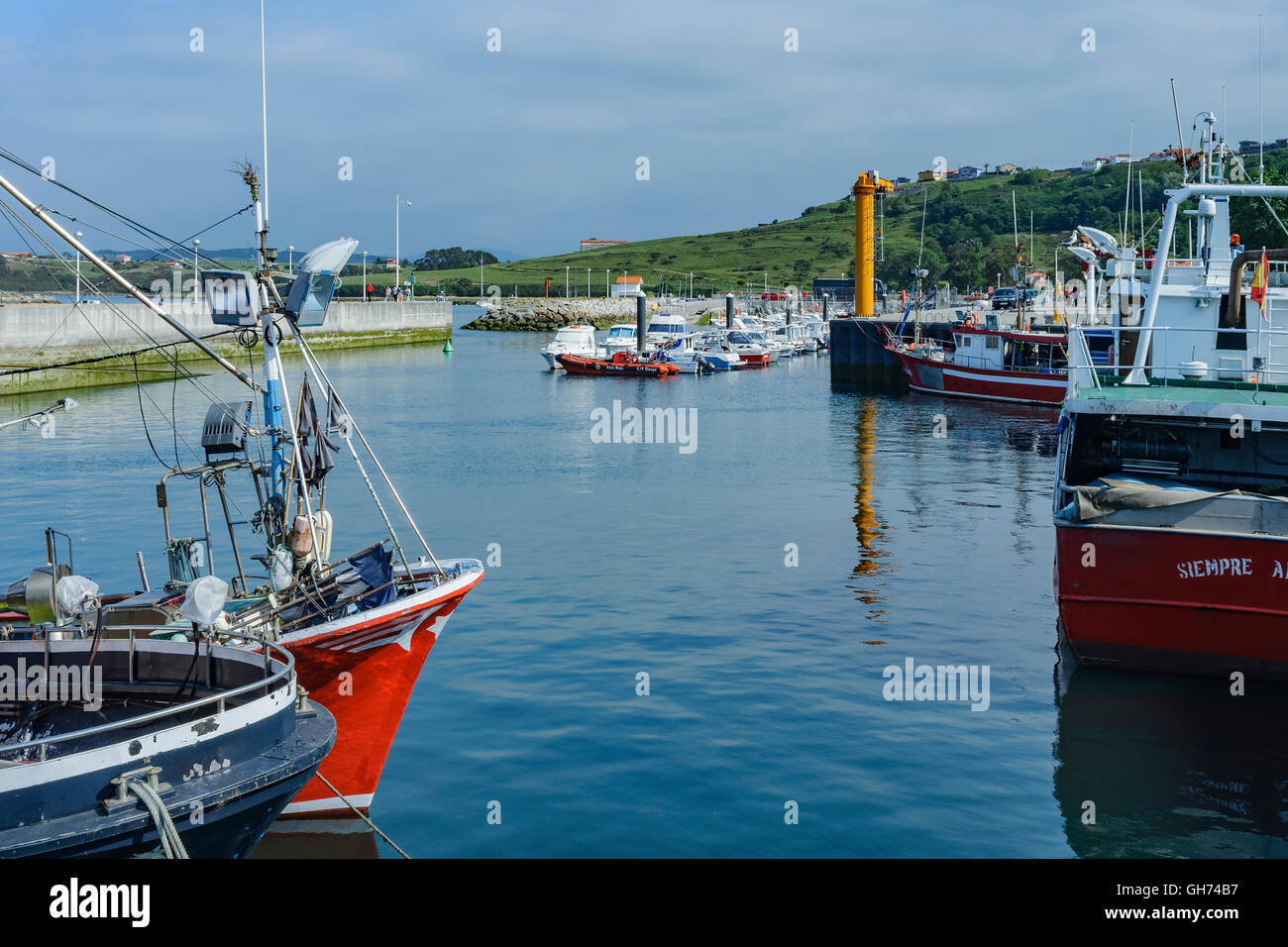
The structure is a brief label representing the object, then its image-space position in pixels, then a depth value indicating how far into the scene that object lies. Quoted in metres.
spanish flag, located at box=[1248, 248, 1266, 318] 20.53
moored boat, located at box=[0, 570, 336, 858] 8.88
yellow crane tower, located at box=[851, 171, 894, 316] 83.00
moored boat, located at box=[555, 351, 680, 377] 79.50
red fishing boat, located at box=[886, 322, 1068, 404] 58.88
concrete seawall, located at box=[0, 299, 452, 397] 59.95
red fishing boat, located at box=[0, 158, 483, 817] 12.61
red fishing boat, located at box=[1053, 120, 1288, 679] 14.90
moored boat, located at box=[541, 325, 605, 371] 85.06
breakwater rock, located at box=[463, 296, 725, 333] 153.75
